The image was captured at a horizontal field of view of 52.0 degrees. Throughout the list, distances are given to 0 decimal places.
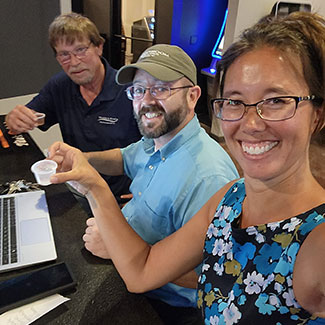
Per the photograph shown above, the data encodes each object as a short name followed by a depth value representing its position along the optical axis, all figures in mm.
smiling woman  688
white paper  847
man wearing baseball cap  1133
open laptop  1046
